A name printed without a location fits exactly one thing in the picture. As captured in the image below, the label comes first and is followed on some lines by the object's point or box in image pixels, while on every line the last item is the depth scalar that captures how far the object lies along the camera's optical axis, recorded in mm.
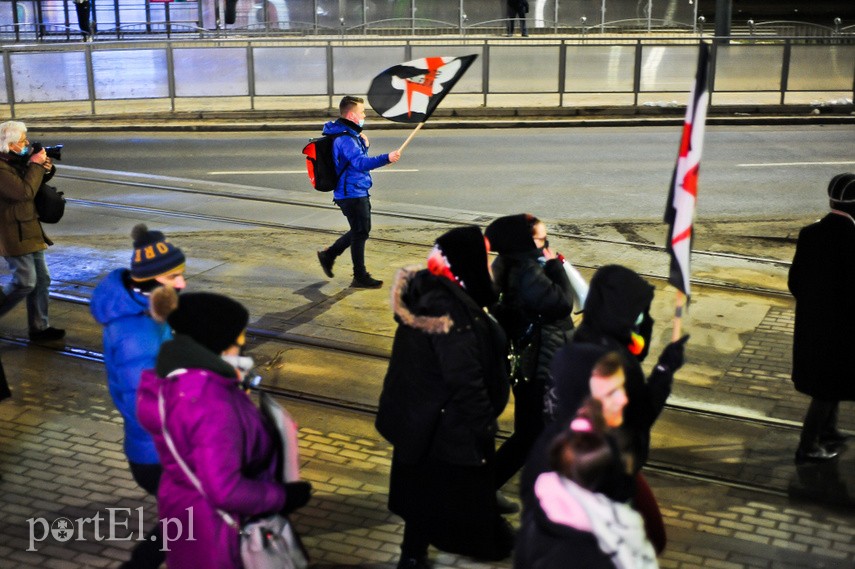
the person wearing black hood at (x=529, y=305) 10836
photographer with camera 15508
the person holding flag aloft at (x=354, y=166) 18656
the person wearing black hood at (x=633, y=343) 8312
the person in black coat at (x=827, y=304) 12070
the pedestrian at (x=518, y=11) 56937
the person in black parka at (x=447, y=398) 9445
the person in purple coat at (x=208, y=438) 7430
